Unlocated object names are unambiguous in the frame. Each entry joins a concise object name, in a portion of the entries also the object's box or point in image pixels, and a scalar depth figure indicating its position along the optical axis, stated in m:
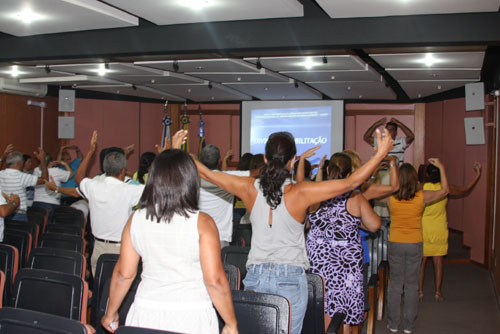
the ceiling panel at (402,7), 4.45
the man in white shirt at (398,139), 10.34
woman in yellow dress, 6.14
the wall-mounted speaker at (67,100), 11.33
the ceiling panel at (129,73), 8.23
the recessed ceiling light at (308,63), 7.27
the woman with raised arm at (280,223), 2.72
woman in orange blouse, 4.85
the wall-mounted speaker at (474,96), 8.37
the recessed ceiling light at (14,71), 8.71
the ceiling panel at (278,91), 10.23
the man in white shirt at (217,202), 4.61
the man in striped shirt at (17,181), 5.71
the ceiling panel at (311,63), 7.13
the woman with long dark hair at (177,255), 2.09
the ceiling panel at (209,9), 4.72
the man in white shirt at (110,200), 4.11
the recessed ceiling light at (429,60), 6.64
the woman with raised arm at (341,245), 3.57
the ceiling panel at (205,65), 7.50
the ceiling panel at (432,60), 6.52
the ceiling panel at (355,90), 9.72
